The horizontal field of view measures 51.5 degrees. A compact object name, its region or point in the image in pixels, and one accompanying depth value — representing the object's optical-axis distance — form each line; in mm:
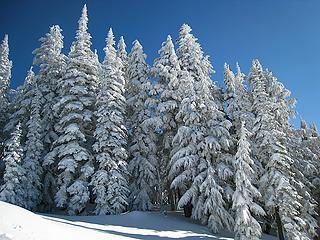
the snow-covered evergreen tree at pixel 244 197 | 22734
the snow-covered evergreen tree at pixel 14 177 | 28047
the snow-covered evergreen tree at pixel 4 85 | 42594
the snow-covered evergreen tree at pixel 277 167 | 25922
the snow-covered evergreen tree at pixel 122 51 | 46812
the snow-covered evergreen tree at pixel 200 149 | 27531
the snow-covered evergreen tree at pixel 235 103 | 33969
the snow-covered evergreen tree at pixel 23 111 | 37103
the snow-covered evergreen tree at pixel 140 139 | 31984
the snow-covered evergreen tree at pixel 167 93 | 32875
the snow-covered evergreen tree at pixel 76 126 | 29500
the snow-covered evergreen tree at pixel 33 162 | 30188
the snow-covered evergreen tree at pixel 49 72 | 35941
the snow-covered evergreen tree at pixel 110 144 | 29000
